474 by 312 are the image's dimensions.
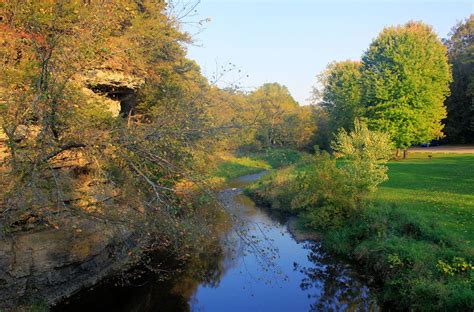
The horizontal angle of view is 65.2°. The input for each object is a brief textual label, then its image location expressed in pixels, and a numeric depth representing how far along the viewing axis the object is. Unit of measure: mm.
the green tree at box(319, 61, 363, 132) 40725
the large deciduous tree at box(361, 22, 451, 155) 35875
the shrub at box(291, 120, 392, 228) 16625
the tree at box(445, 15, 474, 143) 45312
